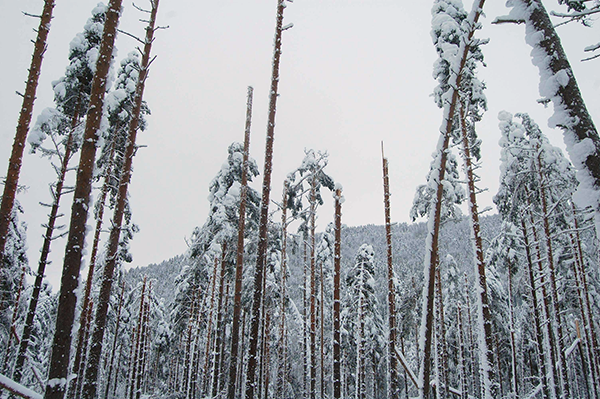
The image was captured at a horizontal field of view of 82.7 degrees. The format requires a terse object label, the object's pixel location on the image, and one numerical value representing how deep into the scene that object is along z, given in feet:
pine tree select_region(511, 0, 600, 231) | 14.56
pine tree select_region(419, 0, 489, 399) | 25.53
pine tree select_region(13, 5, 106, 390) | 35.50
